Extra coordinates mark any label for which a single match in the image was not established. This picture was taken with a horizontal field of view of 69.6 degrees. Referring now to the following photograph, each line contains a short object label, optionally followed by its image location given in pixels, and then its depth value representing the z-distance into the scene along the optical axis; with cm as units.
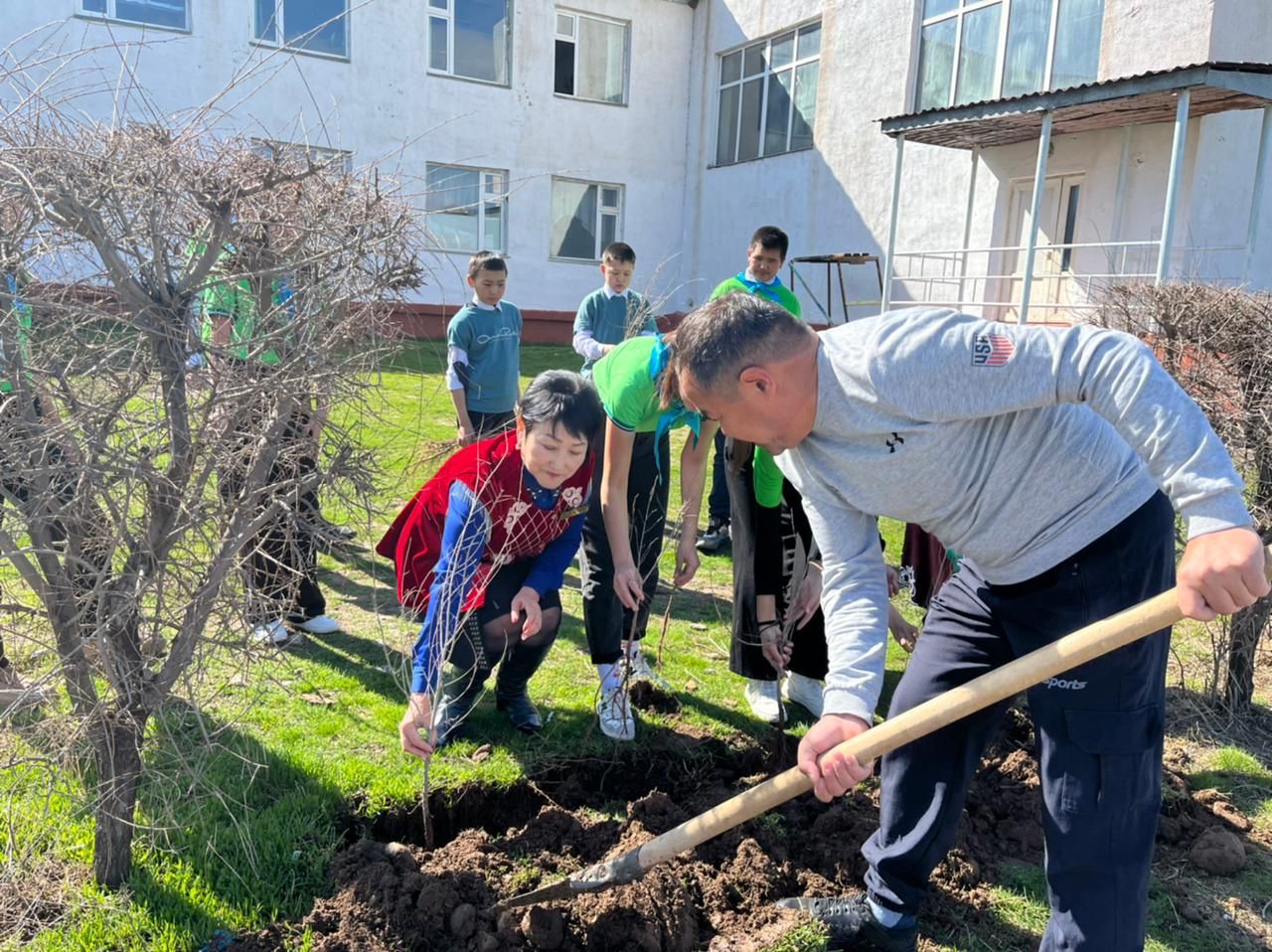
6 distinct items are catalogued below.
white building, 1070
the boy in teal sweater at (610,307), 646
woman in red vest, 296
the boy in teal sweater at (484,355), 560
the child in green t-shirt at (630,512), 323
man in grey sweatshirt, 192
